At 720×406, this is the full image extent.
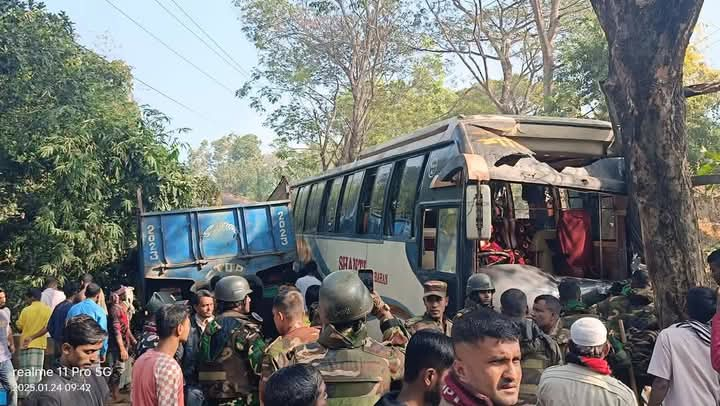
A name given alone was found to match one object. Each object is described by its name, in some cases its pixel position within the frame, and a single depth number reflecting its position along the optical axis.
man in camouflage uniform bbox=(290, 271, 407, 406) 2.82
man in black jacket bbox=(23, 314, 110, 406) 3.06
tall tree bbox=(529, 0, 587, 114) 18.03
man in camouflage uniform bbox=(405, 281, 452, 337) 4.75
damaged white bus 6.23
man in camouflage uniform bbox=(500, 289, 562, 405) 3.74
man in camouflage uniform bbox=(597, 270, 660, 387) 5.33
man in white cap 2.95
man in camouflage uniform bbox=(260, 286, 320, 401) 3.23
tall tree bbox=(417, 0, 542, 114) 20.62
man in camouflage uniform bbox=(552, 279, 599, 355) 5.00
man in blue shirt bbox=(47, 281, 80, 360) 7.03
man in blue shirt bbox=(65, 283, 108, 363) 6.81
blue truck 11.02
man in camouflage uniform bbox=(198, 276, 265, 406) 3.97
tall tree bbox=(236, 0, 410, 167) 23.67
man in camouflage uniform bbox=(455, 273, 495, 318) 5.16
